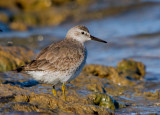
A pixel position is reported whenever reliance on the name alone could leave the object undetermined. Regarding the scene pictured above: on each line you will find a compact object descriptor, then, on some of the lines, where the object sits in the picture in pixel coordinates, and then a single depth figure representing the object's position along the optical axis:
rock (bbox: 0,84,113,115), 11.50
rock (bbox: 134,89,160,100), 16.06
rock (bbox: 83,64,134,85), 18.22
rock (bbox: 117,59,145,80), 19.47
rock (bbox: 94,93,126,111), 13.68
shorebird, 13.99
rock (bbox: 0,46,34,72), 17.55
